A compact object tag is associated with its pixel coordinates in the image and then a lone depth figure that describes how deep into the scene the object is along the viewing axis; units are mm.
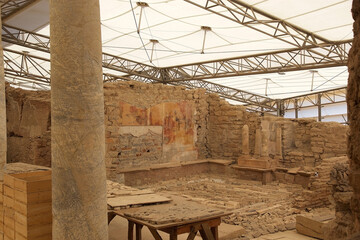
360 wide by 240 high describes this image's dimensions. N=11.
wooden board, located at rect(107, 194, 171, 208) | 5777
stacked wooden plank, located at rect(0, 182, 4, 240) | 5205
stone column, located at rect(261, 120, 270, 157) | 12930
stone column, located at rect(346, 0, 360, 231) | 2348
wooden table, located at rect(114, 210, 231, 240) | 4728
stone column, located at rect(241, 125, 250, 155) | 13539
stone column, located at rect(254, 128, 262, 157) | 13414
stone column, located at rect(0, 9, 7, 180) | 5781
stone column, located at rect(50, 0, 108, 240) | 3348
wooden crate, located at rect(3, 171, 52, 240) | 4434
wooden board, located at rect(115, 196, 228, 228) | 4831
